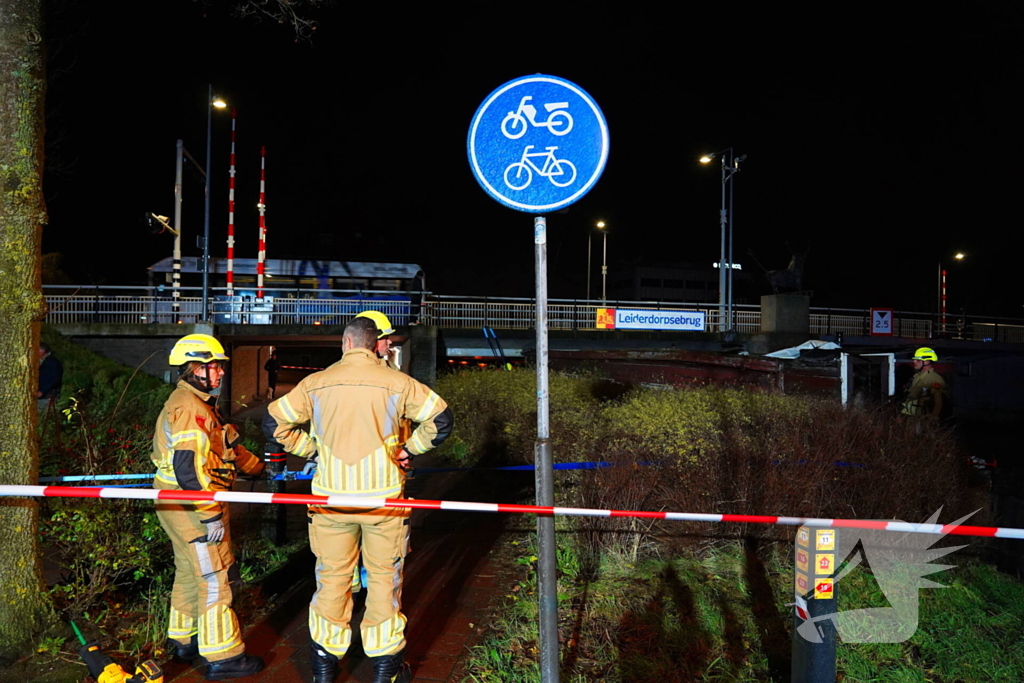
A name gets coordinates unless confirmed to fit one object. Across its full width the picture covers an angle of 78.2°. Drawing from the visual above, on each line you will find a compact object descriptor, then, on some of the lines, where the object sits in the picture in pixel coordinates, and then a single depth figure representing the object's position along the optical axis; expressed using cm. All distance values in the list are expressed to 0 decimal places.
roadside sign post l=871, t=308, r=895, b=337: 1923
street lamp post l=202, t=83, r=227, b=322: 1253
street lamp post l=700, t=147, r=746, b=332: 1711
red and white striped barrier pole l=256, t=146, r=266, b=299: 1602
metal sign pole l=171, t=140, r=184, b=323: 1418
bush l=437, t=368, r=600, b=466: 506
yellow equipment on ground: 281
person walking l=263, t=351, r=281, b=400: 1633
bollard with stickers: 231
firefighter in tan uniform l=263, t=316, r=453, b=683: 297
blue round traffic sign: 275
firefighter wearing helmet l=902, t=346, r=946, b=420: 673
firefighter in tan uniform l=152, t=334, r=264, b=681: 307
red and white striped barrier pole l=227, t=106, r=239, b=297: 1450
